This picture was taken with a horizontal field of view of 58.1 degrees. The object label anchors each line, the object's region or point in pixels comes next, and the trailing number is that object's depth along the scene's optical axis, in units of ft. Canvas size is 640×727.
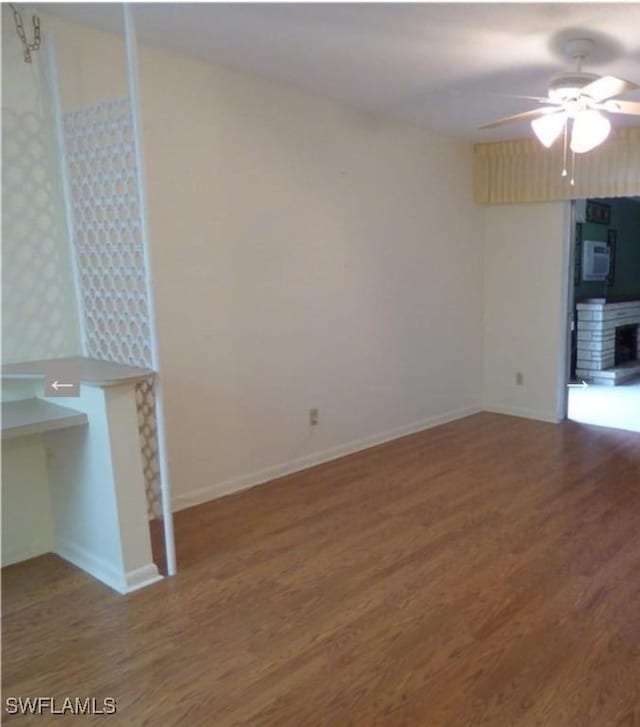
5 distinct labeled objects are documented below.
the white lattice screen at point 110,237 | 8.20
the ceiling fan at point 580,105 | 8.69
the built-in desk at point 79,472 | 7.86
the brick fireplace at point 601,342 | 21.84
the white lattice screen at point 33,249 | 8.43
